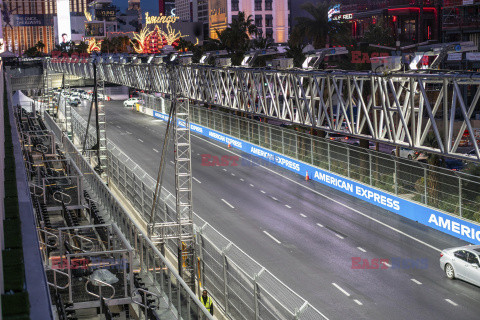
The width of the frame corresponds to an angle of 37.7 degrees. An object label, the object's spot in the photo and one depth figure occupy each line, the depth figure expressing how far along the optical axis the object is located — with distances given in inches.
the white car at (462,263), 943.7
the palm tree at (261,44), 3533.2
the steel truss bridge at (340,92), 984.3
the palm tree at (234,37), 3484.7
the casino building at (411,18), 3125.0
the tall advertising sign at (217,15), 6437.0
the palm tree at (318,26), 3634.4
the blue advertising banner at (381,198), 1064.2
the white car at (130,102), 3842.3
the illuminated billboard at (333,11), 3636.6
